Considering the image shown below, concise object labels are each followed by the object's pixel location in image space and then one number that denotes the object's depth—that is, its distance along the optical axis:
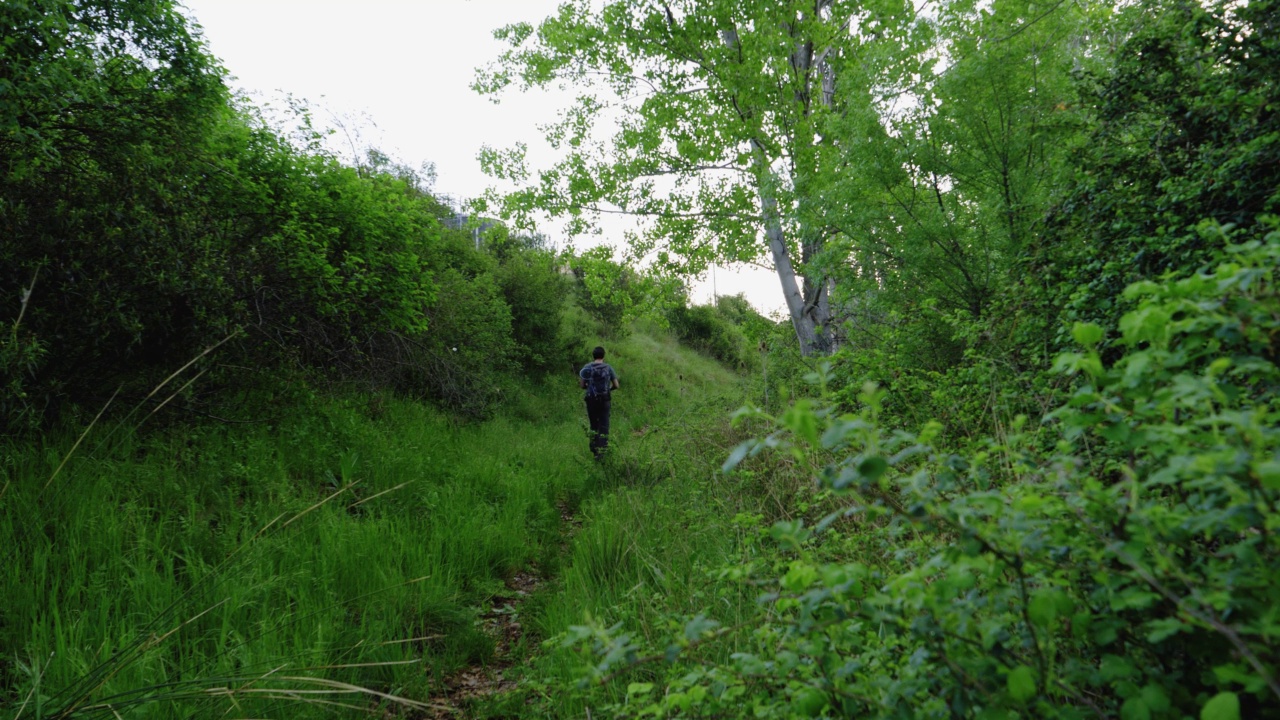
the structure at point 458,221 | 11.88
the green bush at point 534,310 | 14.62
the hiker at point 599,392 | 8.77
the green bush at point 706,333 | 24.98
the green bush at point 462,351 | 9.20
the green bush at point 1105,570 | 1.00
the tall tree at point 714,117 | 8.67
